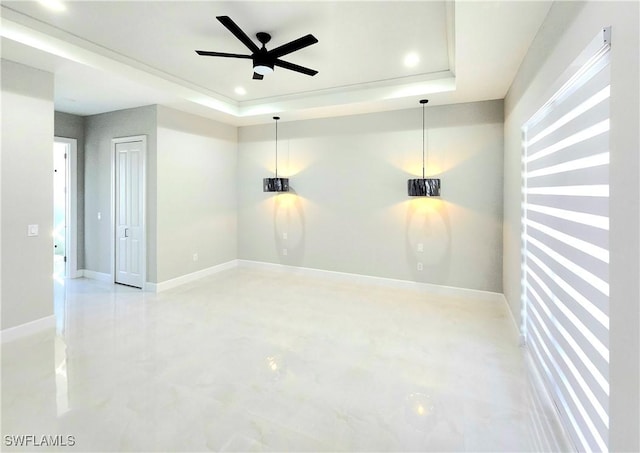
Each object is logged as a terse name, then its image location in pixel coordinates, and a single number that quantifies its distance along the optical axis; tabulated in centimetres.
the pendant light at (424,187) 458
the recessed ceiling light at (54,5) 273
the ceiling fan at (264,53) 282
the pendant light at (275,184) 578
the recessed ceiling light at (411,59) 371
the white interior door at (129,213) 515
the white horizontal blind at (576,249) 154
